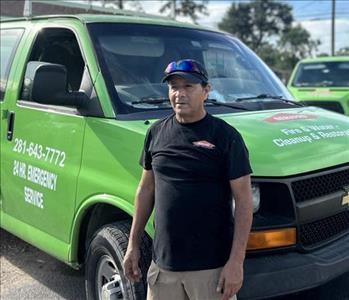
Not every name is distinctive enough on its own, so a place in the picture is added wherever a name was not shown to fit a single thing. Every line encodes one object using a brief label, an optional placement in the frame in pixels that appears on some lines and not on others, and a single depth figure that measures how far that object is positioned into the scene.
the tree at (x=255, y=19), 73.44
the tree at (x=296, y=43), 76.31
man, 2.58
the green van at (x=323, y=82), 10.98
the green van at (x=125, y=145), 3.11
